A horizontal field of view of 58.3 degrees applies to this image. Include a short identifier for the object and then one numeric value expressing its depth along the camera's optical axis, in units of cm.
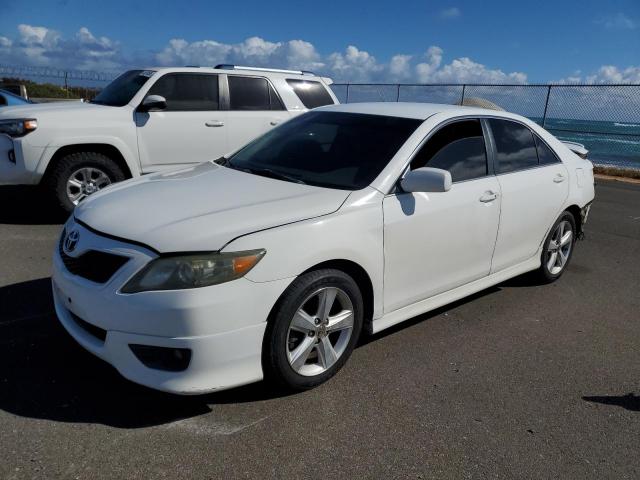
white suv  632
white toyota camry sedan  275
